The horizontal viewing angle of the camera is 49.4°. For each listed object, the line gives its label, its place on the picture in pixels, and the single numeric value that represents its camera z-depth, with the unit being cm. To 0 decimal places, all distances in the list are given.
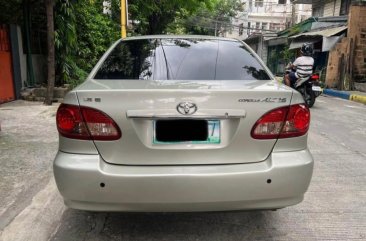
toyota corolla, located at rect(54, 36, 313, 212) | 246
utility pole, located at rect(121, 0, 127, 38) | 1228
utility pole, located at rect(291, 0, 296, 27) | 2906
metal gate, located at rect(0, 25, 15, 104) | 900
